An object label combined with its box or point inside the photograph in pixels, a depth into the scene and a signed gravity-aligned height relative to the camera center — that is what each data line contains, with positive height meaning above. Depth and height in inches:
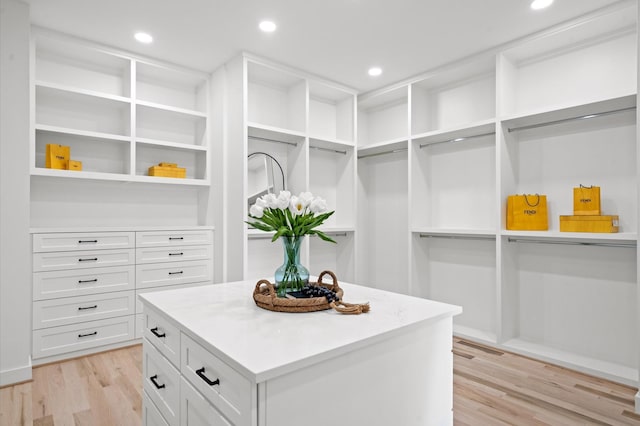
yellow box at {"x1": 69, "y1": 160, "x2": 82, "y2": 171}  120.8 +16.8
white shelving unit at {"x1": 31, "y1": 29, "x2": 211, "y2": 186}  121.3 +38.4
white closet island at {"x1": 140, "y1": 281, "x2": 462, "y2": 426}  38.6 -17.5
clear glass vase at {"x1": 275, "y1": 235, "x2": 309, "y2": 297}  61.3 -9.0
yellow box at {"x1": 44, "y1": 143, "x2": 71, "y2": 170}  117.0 +19.0
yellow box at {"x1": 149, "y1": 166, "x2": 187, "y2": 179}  136.2 +16.8
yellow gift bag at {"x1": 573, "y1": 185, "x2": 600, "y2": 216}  105.3 +4.8
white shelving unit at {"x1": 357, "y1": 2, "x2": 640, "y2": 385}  107.7 +11.4
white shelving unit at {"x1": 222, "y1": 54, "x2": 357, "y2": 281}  134.2 +29.0
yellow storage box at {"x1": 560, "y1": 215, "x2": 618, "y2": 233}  102.2 -1.8
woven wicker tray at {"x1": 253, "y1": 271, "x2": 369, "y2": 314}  55.6 -13.2
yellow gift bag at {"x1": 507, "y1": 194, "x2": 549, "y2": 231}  117.8 +1.4
